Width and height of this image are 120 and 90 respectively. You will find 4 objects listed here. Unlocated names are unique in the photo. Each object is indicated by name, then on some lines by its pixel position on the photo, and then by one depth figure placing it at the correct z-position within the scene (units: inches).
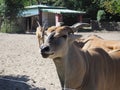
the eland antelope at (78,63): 102.5
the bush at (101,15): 1112.0
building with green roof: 1069.8
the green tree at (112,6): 1036.2
